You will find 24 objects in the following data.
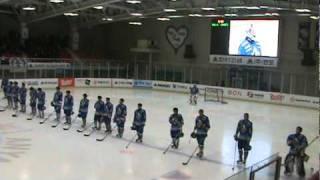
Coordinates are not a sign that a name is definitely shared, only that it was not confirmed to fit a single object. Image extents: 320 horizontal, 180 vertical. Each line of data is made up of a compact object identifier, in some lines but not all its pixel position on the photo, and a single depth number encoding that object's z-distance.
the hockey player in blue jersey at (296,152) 11.85
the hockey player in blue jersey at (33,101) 19.84
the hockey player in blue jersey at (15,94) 21.42
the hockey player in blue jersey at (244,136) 13.06
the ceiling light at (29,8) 34.94
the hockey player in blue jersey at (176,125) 14.40
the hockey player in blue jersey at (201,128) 13.65
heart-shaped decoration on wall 40.95
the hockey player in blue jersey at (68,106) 18.12
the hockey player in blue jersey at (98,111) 16.75
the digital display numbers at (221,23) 34.72
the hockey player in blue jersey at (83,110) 17.69
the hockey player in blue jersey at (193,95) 27.60
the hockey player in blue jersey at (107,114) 16.62
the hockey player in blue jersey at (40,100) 19.39
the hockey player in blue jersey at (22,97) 20.67
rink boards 30.27
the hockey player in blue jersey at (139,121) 15.25
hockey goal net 32.08
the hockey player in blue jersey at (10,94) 21.93
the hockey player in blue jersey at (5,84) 23.09
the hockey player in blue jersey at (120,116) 15.94
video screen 32.41
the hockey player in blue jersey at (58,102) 18.67
